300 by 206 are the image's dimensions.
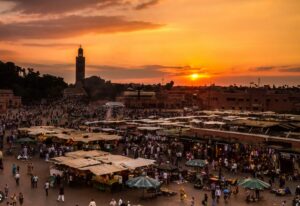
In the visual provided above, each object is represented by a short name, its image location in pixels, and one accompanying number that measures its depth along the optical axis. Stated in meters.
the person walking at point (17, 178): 22.36
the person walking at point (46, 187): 20.45
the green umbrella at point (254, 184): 19.45
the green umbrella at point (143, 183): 19.27
